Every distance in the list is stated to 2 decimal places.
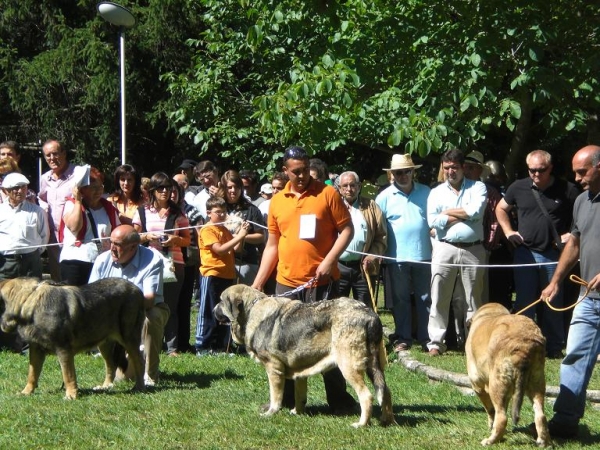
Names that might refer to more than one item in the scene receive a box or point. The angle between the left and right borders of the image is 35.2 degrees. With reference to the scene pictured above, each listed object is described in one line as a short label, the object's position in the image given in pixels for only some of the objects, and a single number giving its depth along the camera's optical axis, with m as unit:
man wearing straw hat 11.06
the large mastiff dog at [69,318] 8.13
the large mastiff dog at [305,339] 7.04
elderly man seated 8.85
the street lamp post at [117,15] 15.76
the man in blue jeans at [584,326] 6.68
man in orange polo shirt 7.71
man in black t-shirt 10.16
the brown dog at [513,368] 6.28
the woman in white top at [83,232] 9.98
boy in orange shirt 10.69
